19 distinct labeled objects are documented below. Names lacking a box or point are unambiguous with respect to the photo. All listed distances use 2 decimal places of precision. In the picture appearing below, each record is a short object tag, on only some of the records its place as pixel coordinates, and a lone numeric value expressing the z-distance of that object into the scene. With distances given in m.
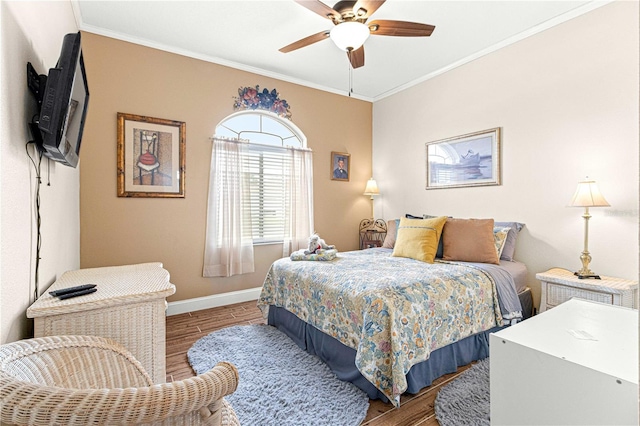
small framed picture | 4.41
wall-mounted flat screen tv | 1.18
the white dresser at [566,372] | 0.91
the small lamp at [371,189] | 4.45
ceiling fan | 2.07
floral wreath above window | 3.65
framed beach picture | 3.27
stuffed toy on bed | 2.87
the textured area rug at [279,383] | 1.63
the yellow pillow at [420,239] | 2.76
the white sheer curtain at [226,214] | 3.44
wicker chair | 0.62
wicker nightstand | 2.14
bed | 1.69
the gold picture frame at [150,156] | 3.00
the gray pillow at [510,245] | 2.92
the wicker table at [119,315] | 1.22
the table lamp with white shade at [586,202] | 2.34
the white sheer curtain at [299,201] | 3.98
